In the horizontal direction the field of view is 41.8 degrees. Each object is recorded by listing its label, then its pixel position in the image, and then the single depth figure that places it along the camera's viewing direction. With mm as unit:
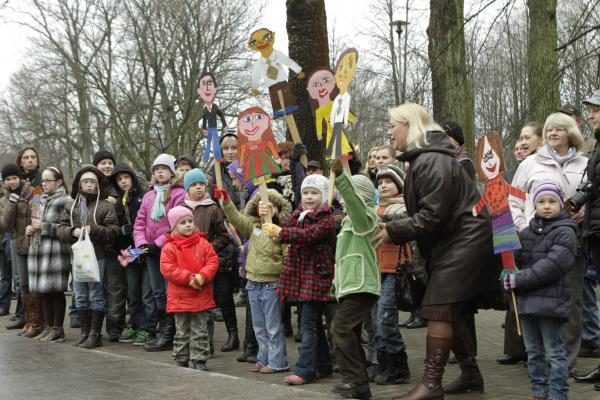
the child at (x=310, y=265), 6289
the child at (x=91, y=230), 8633
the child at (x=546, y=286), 5172
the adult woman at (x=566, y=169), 6328
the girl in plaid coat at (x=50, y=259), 9039
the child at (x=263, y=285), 6891
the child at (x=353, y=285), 5645
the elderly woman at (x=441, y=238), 5215
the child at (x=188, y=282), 7062
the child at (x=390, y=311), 6262
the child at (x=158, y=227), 8281
